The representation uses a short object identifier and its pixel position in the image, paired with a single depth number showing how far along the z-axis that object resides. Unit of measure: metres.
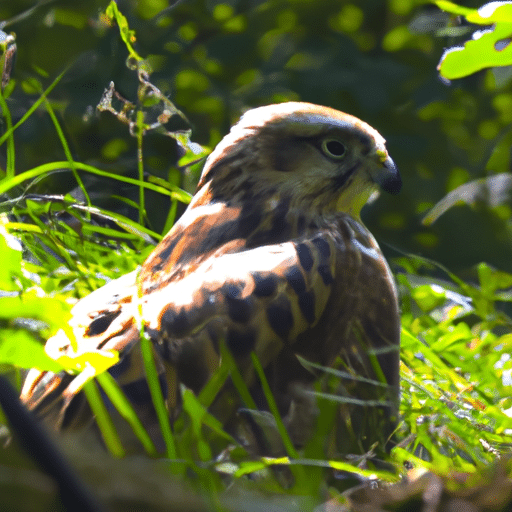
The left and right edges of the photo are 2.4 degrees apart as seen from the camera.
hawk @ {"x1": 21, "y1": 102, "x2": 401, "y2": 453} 6.21
